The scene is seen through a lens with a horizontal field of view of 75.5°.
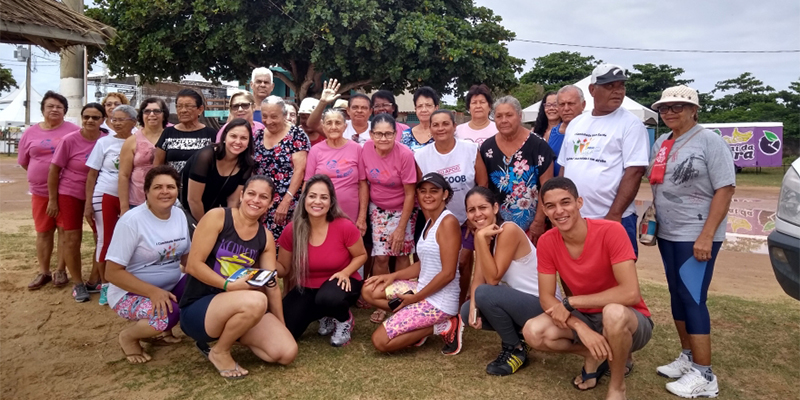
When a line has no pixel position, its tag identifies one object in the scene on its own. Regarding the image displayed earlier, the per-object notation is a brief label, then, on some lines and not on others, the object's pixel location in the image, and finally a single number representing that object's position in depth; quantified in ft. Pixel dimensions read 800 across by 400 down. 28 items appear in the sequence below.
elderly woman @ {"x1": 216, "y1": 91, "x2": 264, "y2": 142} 15.58
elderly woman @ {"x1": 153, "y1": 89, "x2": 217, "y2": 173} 14.06
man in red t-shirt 9.68
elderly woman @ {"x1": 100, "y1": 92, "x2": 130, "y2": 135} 18.17
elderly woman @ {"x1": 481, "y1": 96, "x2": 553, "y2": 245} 12.61
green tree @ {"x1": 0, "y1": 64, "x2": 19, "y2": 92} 131.26
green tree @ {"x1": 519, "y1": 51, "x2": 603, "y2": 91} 117.50
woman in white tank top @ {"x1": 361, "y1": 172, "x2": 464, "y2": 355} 12.14
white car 9.30
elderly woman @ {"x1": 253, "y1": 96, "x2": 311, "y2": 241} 14.16
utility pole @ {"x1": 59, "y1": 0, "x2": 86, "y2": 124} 23.98
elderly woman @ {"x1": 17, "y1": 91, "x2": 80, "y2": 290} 17.39
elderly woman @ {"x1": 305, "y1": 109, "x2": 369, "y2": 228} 14.05
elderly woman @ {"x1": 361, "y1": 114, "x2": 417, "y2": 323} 13.64
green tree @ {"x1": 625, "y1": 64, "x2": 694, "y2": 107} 105.91
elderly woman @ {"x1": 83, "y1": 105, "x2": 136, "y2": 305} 15.58
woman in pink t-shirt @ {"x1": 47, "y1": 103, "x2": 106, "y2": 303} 16.48
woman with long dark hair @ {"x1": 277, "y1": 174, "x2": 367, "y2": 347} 12.57
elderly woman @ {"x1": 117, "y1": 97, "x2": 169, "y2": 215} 14.56
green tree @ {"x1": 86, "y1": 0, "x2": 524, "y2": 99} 44.09
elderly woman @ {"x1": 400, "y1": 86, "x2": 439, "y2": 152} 15.63
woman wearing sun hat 10.43
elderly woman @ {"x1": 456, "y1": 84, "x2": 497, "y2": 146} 15.26
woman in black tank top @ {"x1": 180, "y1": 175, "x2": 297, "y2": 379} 10.96
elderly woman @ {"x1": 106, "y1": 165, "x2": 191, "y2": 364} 11.55
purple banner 69.10
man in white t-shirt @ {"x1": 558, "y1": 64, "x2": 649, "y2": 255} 11.50
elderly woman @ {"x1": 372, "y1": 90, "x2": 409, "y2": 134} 16.79
